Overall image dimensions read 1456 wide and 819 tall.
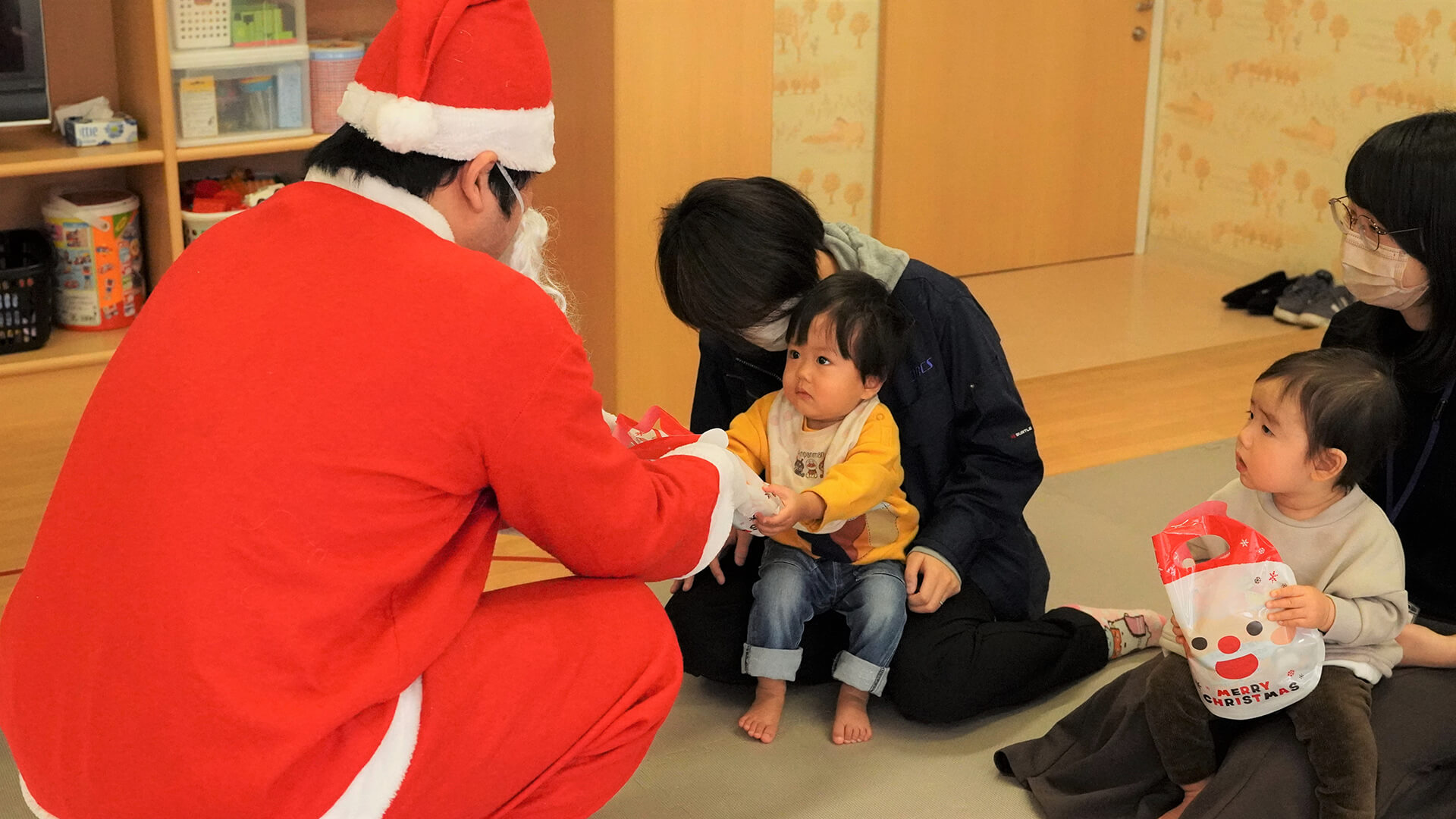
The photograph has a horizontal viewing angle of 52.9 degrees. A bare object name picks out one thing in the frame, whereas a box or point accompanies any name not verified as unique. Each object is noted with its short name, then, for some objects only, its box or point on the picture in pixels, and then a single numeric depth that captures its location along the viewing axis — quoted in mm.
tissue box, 2723
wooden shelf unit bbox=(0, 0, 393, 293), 2701
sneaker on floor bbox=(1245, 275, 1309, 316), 4551
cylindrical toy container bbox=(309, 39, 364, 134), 2939
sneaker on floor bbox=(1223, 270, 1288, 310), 4625
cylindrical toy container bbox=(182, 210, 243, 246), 2867
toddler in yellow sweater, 2006
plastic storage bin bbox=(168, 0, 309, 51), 2752
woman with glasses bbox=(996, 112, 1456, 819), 1729
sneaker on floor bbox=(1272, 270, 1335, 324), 4461
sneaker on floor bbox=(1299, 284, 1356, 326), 4383
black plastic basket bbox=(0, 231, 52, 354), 2658
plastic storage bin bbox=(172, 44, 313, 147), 2801
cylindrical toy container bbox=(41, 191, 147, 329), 2781
